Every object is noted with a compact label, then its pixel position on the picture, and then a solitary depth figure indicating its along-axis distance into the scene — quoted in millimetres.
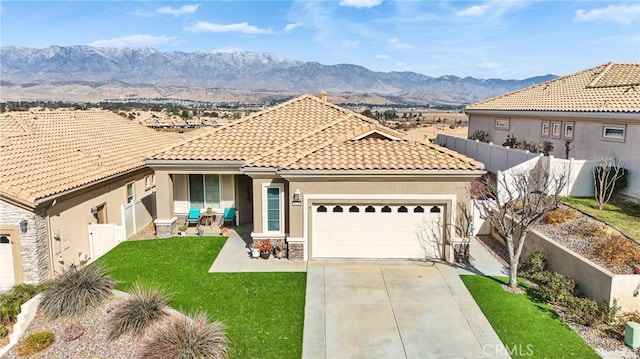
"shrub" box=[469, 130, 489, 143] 31144
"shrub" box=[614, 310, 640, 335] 10602
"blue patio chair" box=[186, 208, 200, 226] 18703
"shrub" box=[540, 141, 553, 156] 23031
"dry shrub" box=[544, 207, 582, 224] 15520
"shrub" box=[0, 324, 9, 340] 10289
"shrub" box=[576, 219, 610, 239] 13962
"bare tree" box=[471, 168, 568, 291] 12703
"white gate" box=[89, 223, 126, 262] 16266
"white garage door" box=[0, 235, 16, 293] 13250
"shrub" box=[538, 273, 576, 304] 11895
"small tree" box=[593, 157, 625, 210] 17734
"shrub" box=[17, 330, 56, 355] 9586
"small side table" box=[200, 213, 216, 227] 18984
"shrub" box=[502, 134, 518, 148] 26609
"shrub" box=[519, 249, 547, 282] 13469
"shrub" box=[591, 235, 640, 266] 12055
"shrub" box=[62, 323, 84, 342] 9922
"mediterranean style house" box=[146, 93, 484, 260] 14547
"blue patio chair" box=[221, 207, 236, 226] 19188
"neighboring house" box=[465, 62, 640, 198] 18359
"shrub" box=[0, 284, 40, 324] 10979
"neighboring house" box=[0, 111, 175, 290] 13156
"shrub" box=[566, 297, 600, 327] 10822
